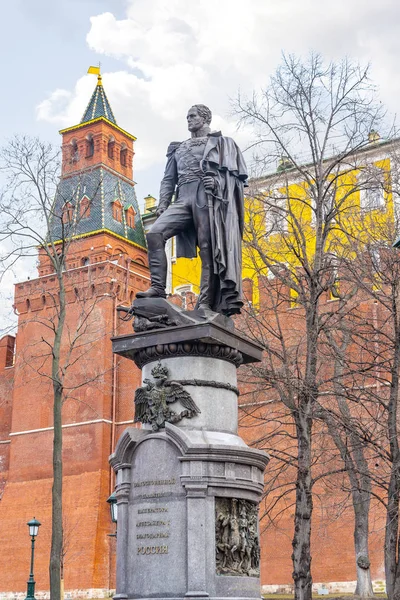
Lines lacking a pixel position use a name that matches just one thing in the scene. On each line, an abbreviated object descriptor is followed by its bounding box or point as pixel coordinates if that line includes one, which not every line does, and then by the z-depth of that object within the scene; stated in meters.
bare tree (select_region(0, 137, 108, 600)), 17.77
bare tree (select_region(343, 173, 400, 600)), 13.91
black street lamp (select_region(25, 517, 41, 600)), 21.70
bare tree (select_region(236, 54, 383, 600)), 14.81
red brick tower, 35.28
